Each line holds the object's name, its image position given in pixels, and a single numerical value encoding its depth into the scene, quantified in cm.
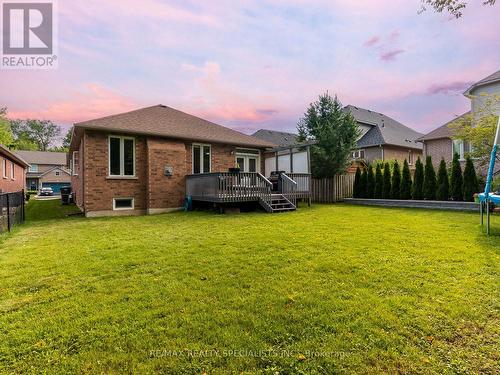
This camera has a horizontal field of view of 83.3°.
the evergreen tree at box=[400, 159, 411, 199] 1376
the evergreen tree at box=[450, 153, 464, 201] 1199
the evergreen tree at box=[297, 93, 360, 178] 1518
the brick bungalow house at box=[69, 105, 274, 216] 1101
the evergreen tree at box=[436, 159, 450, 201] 1238
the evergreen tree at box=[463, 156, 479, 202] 1148
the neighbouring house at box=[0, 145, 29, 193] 1748
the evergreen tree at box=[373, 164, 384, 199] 1493
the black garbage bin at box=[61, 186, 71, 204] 1875
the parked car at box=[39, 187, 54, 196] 3666
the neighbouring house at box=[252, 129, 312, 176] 1388
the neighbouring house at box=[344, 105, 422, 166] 2602
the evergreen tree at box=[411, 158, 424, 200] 1329
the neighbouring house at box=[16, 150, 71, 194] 4828
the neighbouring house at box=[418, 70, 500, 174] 1511
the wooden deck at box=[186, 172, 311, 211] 1067
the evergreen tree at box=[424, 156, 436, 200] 1287
